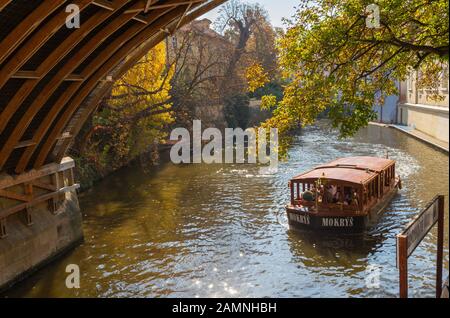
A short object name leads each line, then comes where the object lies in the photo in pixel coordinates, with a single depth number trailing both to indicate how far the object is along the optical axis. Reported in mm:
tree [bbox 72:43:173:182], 27016
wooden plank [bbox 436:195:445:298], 8594
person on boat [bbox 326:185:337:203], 17864
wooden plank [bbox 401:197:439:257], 7266
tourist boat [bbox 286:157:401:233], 16969
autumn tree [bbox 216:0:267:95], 49906
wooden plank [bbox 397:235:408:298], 7062
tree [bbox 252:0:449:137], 10547
